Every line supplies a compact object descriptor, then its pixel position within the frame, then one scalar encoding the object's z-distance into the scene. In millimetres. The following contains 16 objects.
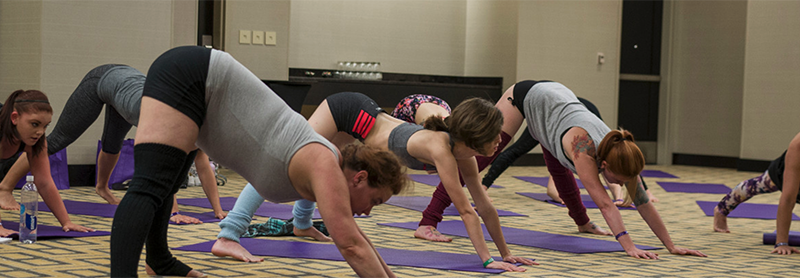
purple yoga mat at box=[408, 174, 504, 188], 7270
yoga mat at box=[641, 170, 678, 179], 9344
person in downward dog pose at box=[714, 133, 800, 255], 3607
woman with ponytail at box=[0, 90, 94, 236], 3260
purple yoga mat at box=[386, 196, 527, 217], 5238
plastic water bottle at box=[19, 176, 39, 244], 3248
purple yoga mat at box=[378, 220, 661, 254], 3781
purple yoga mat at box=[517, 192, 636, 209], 5978
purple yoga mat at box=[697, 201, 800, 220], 5734
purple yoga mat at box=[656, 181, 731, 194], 7656
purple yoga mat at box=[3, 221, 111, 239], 3424
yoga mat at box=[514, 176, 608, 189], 7831
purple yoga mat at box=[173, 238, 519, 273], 3100
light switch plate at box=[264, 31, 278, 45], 7914
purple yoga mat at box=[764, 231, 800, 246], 4039
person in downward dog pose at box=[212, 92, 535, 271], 3006
